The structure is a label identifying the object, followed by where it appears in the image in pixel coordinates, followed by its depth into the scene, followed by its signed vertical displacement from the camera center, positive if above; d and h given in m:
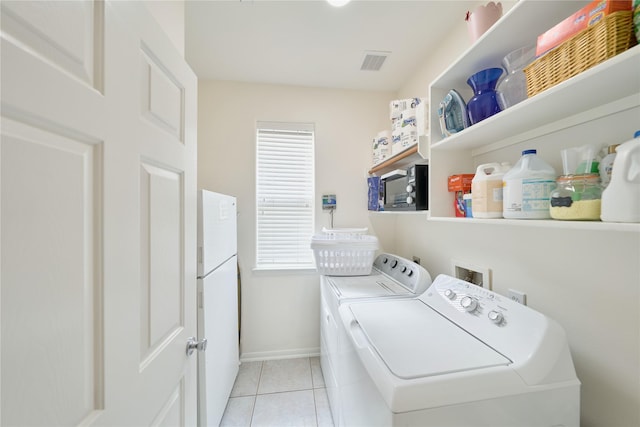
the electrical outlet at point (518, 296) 1.12 -0.41
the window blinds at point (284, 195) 2.38 +0.18
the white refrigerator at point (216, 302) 1.34 -0.59
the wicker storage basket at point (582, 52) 0.59 +0.44
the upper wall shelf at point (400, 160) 1.55 +0.40
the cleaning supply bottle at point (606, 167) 0.65 +0.12
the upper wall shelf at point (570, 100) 0.60 +0.36
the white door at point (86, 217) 0.37 -0.01
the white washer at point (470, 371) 0.73 -0.52
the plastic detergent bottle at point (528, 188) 0.78 +0.08
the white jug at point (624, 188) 0.56 +0.06
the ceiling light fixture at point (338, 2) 1.32 +1.19
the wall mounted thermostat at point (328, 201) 2.39 +0.11
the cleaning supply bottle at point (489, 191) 0.95 +0.08
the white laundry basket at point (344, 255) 1.90 -0.35
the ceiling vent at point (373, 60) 1.91 +1.28
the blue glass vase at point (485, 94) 1.02 +0.51
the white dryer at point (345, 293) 1.42 -0.52
